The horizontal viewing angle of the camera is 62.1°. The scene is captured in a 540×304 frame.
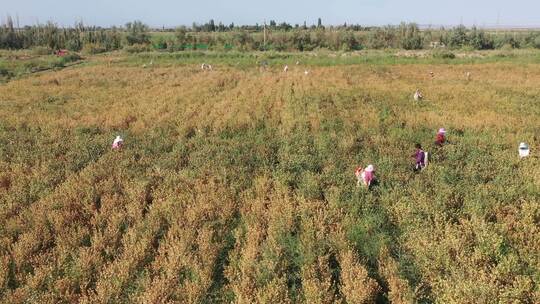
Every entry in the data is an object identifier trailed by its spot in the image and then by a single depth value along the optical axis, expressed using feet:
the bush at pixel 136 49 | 204.64
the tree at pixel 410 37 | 237.25
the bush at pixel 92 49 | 213.56
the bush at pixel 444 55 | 158.40
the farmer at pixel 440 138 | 43.06
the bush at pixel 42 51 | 195.62
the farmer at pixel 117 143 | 43.24
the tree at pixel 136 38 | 257.75
